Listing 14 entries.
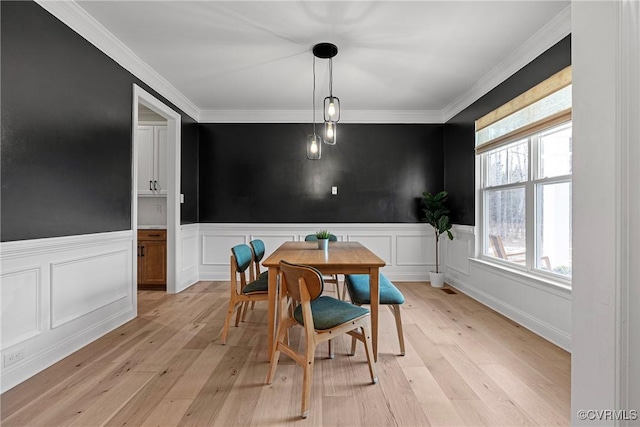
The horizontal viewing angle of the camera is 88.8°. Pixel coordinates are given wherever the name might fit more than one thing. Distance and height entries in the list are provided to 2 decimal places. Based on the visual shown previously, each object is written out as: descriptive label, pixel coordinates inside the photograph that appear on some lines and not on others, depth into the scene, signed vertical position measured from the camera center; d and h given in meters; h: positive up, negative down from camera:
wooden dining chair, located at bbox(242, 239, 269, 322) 3.28 -0.44
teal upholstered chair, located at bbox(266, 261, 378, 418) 1.77 -0.63
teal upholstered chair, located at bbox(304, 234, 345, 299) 4.13 -0.31
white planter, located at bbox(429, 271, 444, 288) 4.70 -0.94
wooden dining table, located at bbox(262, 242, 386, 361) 2.30 -0.40
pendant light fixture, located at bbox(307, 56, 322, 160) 3.22 +0.67
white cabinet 4.66 +0.80
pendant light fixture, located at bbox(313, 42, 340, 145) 2.78 +0.96
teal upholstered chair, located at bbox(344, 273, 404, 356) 2.39 -0.61
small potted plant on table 3.07 -0.24
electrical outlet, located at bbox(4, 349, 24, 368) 1.98 -0.89
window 2.69 +0.31
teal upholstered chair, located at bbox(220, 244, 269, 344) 2.66 -0.62
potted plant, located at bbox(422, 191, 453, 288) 4.63 -0.04
